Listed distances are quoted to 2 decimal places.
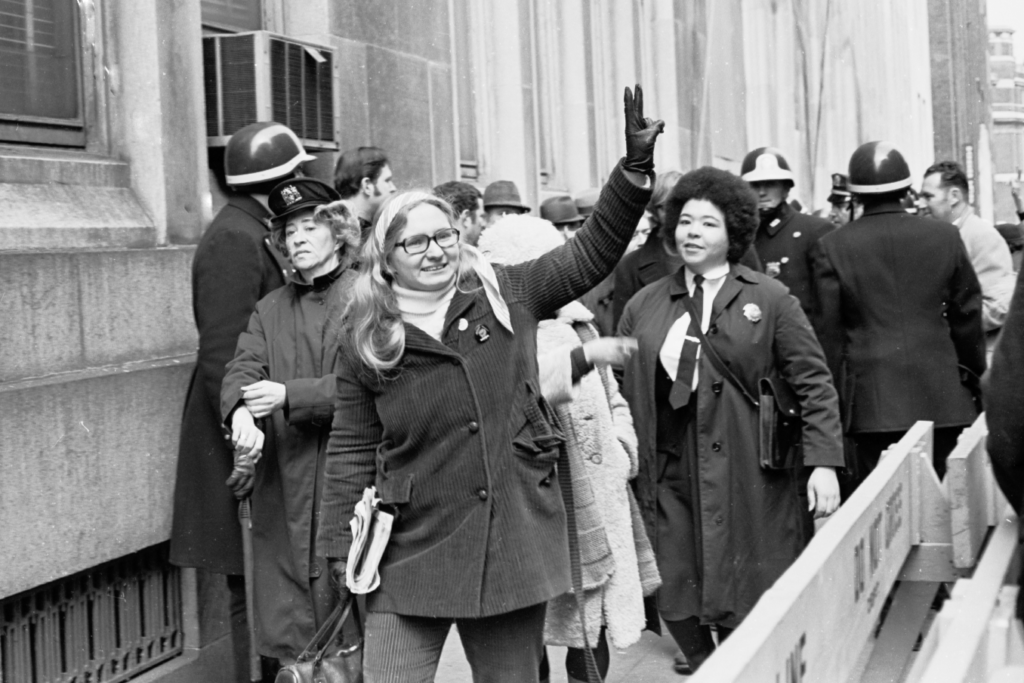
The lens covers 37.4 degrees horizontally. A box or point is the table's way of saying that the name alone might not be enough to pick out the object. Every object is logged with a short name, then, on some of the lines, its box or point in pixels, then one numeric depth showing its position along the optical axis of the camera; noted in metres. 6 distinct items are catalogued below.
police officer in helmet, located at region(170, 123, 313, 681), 5.57
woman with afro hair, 5.60
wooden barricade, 2.92
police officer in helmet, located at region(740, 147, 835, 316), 8.00
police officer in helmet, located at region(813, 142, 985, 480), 7.05
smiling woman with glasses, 4.05
